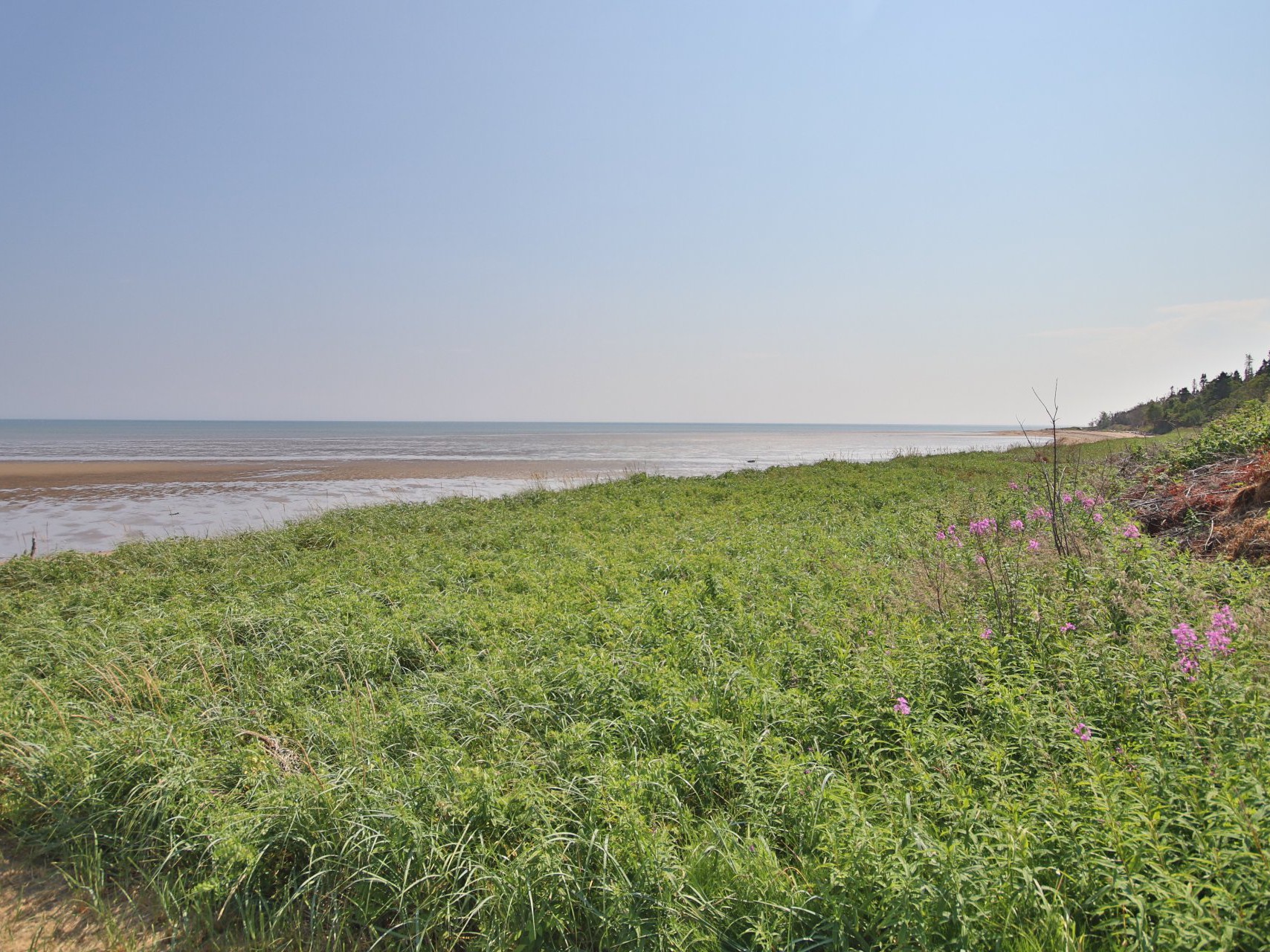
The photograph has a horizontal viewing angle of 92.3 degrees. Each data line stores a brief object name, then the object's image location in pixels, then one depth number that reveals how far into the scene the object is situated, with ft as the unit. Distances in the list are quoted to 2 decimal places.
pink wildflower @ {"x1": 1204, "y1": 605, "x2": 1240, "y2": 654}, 11.25
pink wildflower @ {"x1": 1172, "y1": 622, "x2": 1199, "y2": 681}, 11.02
